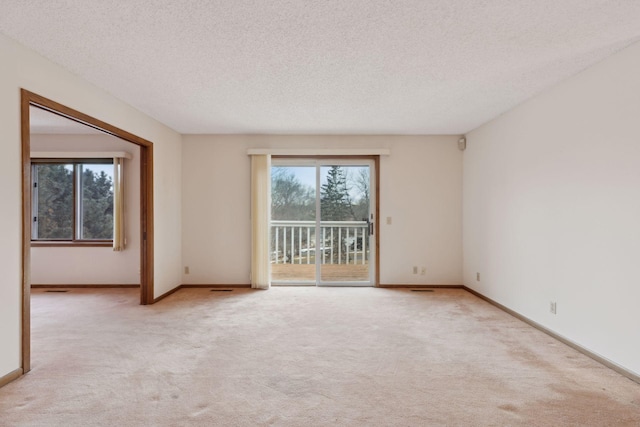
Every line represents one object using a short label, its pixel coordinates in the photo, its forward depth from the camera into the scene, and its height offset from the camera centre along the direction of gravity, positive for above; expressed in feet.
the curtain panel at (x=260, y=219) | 15.76 -0.16
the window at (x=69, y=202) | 16.61 +0.71
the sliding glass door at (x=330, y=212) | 16.37 +0.18
